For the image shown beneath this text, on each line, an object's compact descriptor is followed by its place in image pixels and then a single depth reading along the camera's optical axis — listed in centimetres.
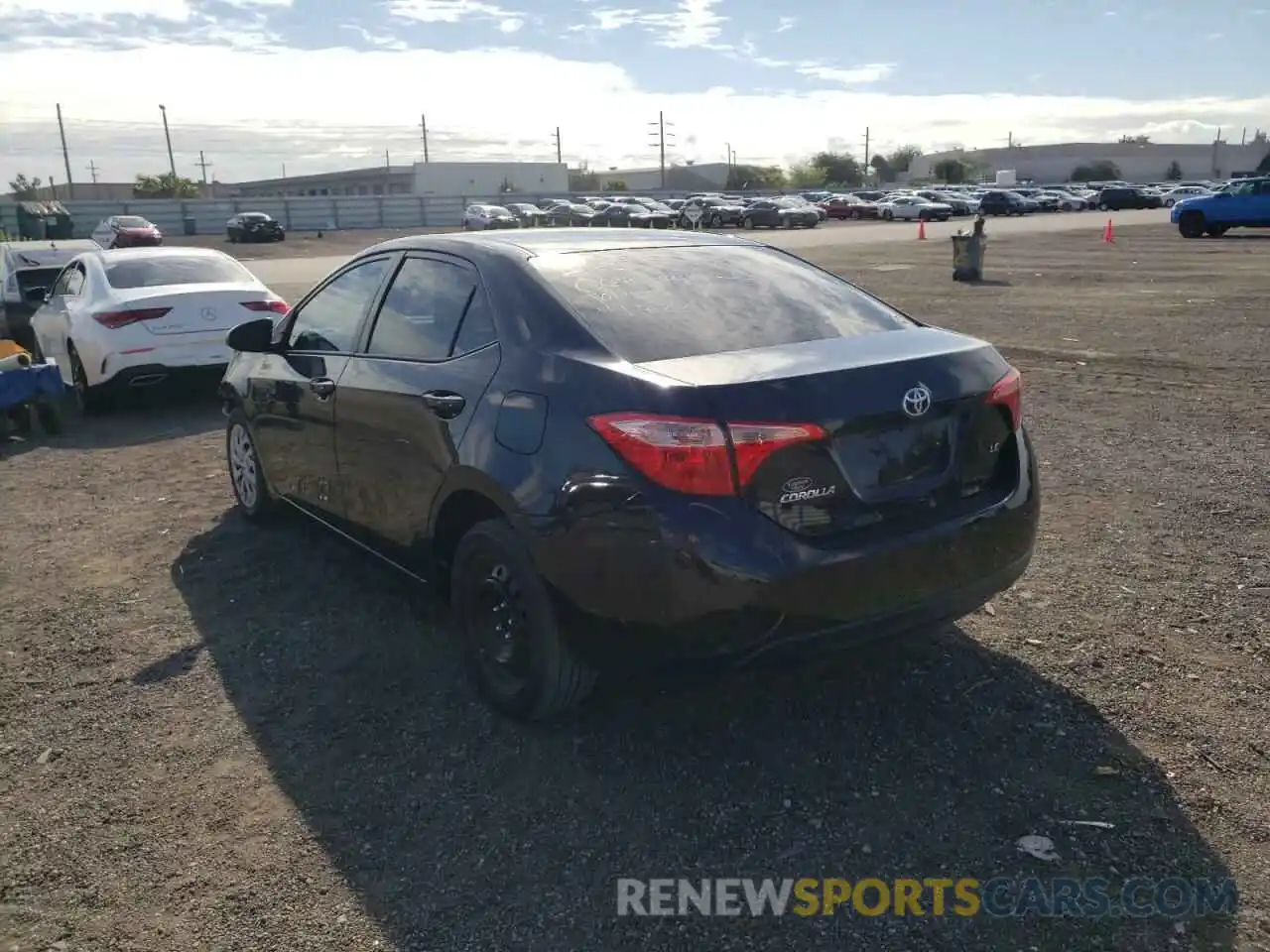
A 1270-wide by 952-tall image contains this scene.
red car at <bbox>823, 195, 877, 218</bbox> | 6275
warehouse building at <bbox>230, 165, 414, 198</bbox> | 11419
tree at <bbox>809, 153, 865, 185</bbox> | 12975
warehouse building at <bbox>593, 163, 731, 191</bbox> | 12541
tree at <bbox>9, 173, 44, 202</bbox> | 10709
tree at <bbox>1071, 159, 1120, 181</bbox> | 11325
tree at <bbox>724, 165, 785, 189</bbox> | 12131
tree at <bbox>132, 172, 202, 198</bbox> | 9381
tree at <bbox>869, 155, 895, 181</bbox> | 13388
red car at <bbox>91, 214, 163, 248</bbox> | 4044
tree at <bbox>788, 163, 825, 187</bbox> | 12653
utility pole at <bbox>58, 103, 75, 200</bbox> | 10206
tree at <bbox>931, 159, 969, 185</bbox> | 11775
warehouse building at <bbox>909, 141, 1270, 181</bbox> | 12338
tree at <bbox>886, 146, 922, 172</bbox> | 14075
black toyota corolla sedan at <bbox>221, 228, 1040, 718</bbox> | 306
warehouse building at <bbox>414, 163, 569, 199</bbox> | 10719
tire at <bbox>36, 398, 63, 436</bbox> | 910
